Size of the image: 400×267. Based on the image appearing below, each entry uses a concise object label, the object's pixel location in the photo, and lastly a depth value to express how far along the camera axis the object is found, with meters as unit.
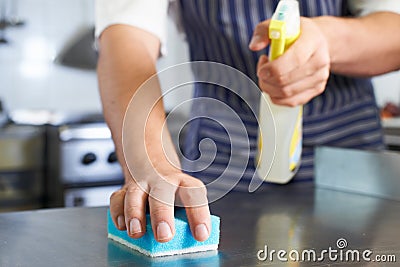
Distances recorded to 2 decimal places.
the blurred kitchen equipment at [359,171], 0.96
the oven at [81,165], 2.06
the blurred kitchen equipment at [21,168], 2.11
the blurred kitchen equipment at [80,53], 2.57
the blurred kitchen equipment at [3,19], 2.51
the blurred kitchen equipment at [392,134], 2.08
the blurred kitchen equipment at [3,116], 2.39
